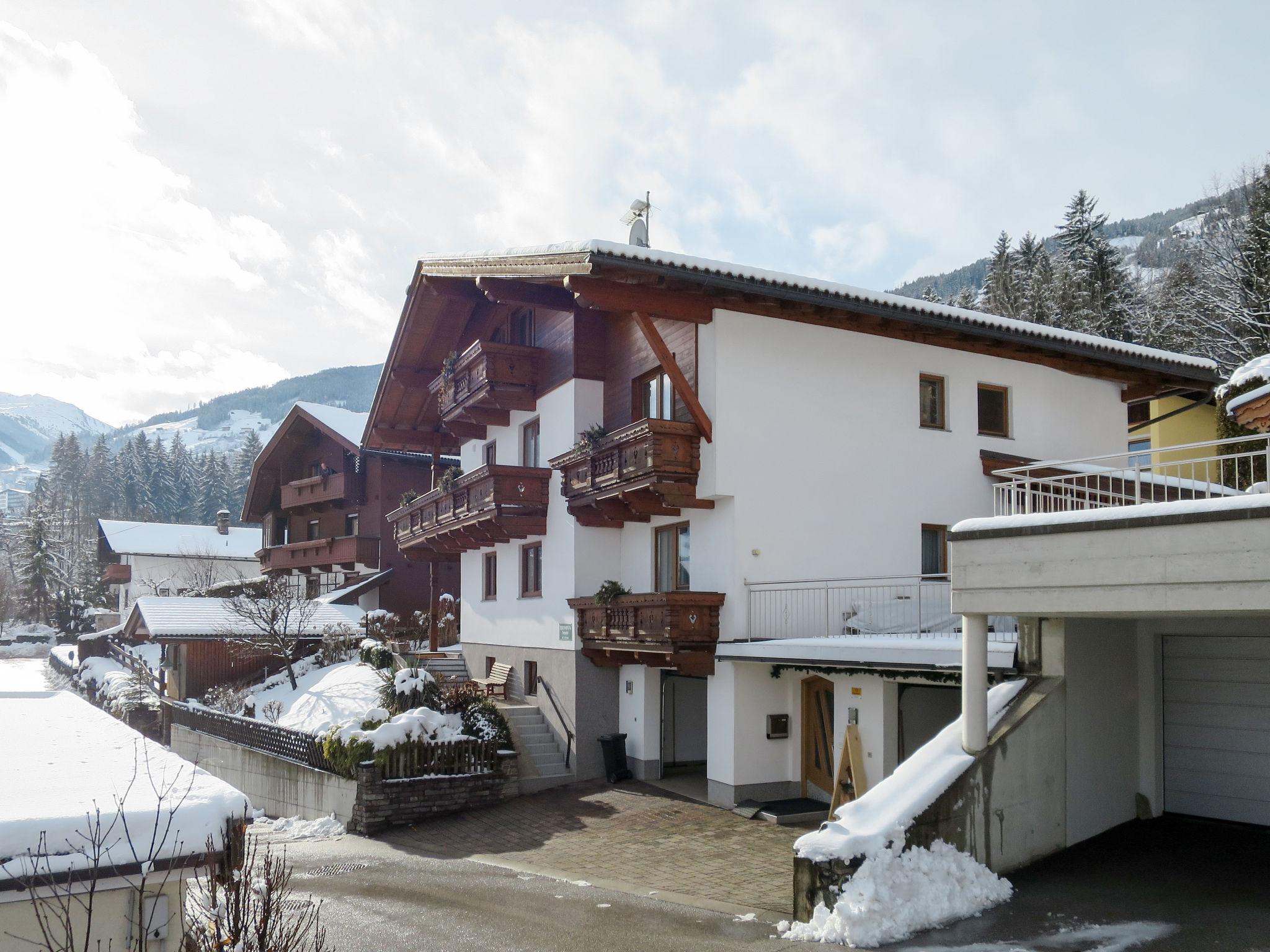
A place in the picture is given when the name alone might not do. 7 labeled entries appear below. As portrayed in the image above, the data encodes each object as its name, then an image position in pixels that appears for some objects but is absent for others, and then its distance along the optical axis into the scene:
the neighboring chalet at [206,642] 35.44
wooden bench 25.02
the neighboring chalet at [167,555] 66.81
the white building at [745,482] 17.86
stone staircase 21.12
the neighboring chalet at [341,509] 39.75
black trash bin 20.98
